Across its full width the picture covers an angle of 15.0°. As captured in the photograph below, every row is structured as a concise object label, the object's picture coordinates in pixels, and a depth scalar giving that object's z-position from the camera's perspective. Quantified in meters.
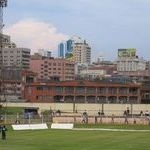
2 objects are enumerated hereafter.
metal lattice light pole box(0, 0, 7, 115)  124.06
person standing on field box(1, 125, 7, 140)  55.16
